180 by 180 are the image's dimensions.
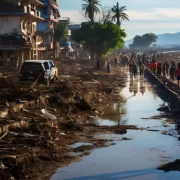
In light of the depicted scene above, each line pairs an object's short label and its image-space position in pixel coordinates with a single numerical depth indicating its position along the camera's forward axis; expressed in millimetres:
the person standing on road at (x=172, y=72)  32781
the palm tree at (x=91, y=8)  78250
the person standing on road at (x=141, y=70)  45628
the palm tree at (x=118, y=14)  88244
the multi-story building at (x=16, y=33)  41969
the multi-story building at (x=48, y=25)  62562
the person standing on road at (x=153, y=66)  40344
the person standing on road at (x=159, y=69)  39525
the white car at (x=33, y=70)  25812
